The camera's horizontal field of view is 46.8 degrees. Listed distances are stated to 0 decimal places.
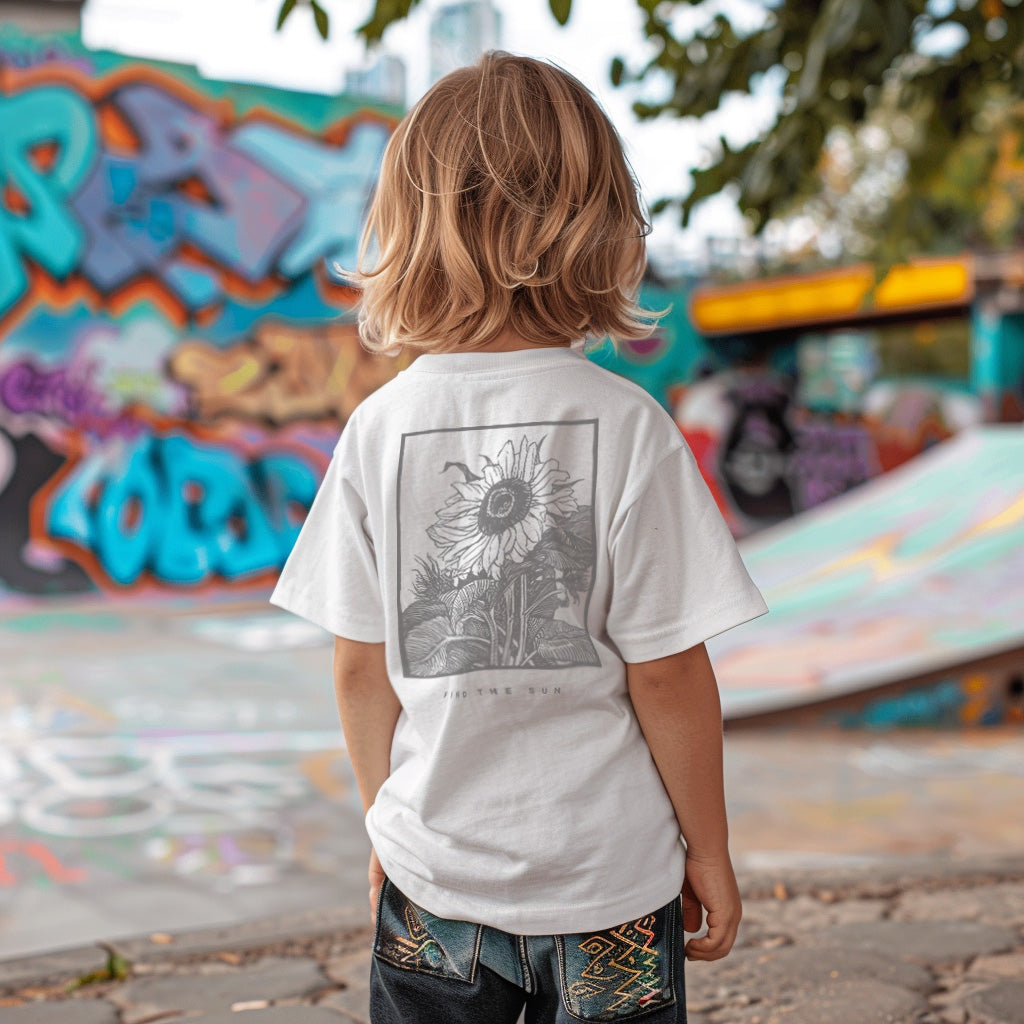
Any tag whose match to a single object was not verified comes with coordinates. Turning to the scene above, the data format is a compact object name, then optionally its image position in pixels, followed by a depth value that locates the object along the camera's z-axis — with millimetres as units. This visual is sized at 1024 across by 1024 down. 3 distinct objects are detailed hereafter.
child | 1255
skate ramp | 6574
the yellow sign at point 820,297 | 14000
